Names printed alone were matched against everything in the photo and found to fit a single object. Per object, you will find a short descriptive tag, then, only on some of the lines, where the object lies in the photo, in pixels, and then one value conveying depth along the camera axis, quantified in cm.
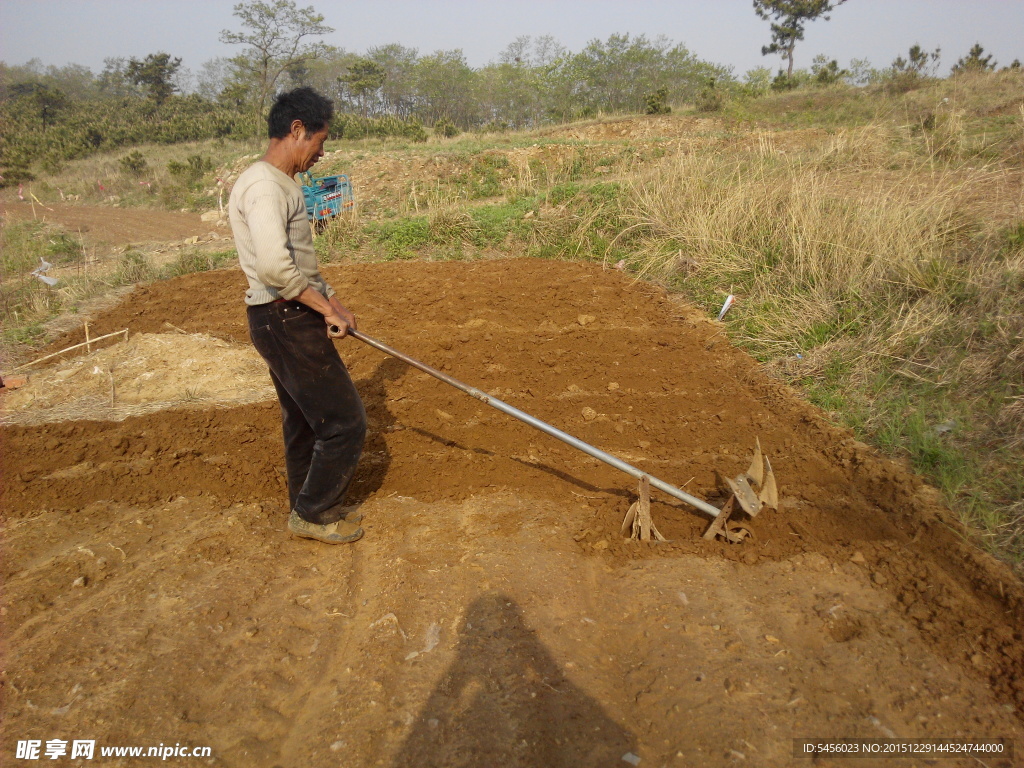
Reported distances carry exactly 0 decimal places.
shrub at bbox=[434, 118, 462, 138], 2593
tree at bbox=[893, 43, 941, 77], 2067
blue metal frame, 1002
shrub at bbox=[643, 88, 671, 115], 2188
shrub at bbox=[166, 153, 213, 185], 1861
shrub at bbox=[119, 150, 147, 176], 1995
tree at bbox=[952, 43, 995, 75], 1800
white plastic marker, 573
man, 245
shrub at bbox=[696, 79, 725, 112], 2120
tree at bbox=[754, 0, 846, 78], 2883
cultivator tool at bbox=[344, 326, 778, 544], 294
